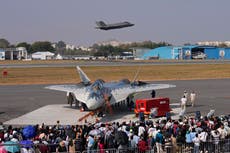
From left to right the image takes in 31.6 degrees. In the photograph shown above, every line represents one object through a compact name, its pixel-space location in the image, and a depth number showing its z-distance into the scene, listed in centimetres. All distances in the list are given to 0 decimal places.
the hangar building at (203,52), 17988
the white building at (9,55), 19062
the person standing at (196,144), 1738
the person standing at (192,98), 3891
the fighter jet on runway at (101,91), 3244
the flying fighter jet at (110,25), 12862
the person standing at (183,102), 3520
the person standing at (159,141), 1708
